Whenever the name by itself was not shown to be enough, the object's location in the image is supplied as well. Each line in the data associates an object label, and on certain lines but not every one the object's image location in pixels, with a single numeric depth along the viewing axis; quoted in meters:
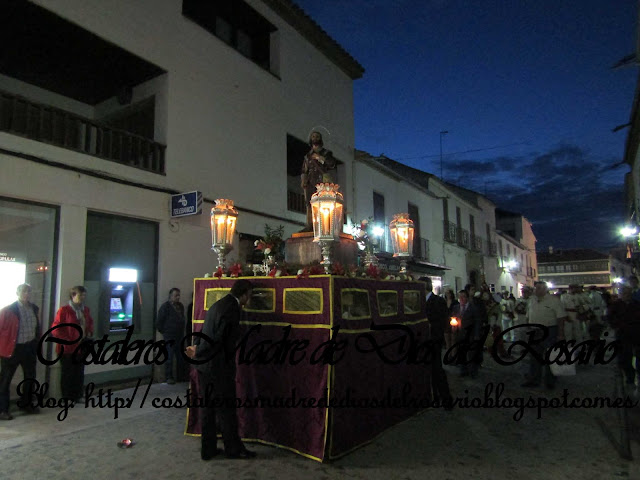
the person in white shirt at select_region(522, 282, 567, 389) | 7.62
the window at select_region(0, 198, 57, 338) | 7.11
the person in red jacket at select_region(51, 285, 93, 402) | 6.70
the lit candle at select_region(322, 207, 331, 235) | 5.17
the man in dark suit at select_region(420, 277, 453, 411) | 6.24
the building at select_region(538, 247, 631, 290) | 57.62
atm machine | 8.21
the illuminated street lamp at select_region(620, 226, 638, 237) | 19.55
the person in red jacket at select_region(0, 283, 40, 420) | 5.95
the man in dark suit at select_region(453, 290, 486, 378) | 8.75
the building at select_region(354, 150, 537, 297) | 17.05
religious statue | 6.63
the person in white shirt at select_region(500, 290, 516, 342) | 11.87
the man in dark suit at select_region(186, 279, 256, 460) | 4.38
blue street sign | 8.74
